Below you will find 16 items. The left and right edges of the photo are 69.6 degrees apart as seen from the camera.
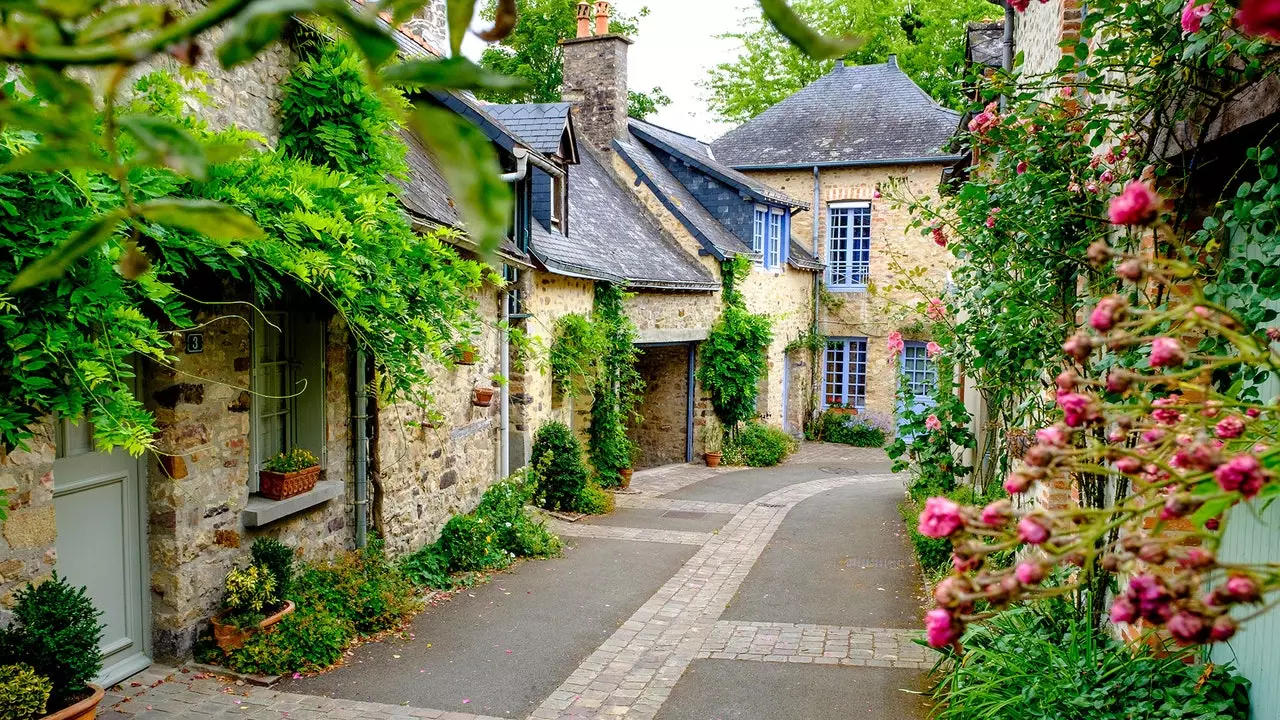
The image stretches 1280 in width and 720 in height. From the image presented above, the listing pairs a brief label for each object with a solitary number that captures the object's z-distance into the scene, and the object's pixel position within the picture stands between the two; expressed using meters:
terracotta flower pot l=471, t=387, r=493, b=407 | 9.95
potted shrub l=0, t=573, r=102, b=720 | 4.41
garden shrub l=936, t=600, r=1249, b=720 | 3.76
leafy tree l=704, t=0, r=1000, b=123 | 27.91
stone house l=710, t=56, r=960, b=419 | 21.19
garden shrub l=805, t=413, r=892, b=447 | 21.69
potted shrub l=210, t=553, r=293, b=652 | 6.03
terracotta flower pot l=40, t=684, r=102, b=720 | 4.35
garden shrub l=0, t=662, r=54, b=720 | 4.12
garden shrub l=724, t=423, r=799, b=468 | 18.06
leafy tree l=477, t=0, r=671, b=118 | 26.14
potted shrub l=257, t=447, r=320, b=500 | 6.74
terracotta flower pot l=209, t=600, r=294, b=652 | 6.03
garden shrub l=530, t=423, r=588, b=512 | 11.98
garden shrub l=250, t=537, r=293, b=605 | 6.39
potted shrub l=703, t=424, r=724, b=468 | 17.44
